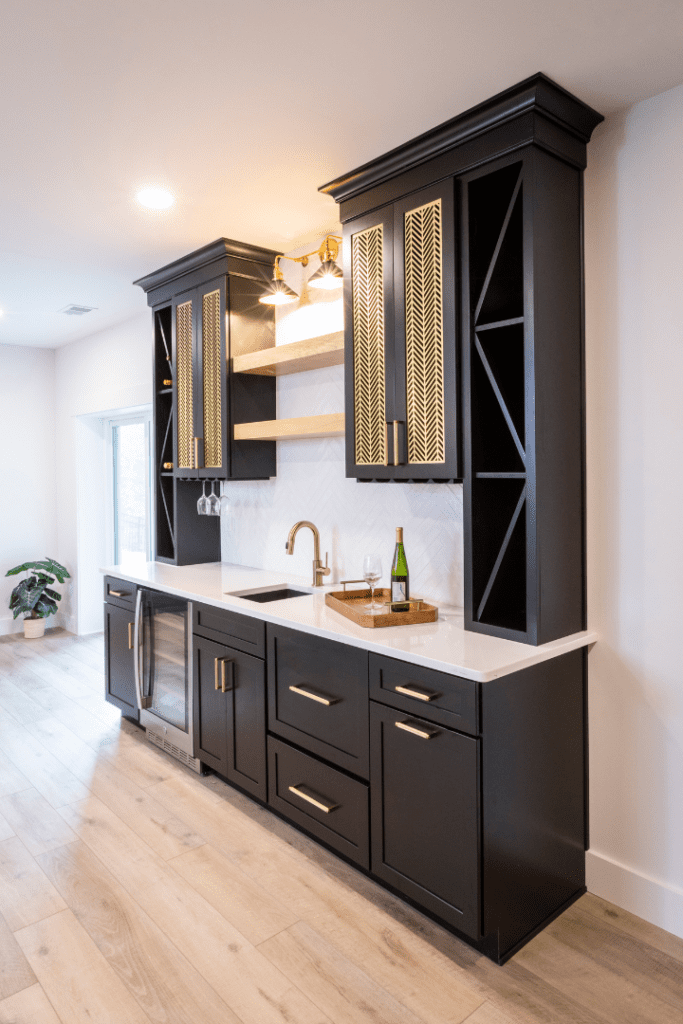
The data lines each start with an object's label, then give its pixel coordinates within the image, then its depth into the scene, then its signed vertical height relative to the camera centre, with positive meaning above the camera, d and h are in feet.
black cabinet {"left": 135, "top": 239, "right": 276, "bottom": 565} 11.53 +2.14
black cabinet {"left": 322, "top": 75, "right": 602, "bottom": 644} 6.91 +1.79
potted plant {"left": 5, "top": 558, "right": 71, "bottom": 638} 19.03 -3.13
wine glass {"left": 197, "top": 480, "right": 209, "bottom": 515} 12.18 -0.34
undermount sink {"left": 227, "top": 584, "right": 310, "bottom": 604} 10.72 -1.77
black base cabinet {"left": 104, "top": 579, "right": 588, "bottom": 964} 6.36 -3.14
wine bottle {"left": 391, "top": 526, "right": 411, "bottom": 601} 8.43 -1.18
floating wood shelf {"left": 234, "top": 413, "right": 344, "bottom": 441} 9.54 +0.91
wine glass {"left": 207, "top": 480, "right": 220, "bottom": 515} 12.05 -0.32
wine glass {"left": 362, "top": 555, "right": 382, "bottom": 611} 8.70 -1.11
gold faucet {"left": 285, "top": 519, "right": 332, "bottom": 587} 10.78 -1.31
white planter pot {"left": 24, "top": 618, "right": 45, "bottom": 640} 19.35 -4.07
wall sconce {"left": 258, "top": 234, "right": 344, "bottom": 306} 9.27 +2.99
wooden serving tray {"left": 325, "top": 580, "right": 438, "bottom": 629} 7.86 -1.57
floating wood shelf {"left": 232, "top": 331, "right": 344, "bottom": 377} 9.55 +2.03
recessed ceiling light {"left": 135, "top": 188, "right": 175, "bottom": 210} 9.21 +4.12
